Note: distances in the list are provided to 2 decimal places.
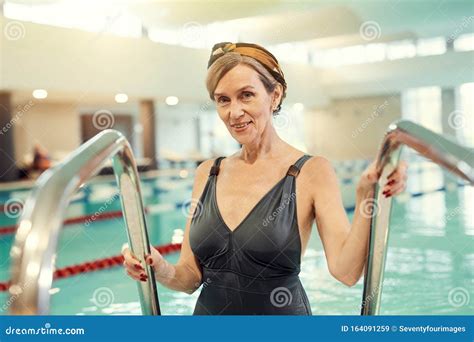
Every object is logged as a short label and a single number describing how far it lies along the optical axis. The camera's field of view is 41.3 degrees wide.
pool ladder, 0.75
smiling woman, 1.40
